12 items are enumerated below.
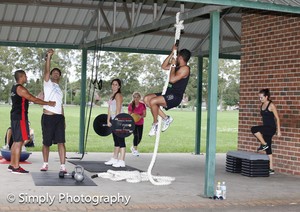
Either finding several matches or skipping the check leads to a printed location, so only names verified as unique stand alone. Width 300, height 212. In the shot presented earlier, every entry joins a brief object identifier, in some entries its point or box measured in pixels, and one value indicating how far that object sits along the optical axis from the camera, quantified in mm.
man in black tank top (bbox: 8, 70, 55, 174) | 9930
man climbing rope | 8461
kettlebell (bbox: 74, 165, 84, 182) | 9164
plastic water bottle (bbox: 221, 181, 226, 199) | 8164
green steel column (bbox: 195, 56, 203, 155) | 16031
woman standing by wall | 11344
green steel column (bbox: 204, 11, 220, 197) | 8203
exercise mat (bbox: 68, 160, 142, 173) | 11211
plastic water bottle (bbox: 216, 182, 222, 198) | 8148
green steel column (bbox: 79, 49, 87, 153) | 14922
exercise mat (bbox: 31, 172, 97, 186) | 9031
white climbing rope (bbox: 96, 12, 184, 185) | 9367
